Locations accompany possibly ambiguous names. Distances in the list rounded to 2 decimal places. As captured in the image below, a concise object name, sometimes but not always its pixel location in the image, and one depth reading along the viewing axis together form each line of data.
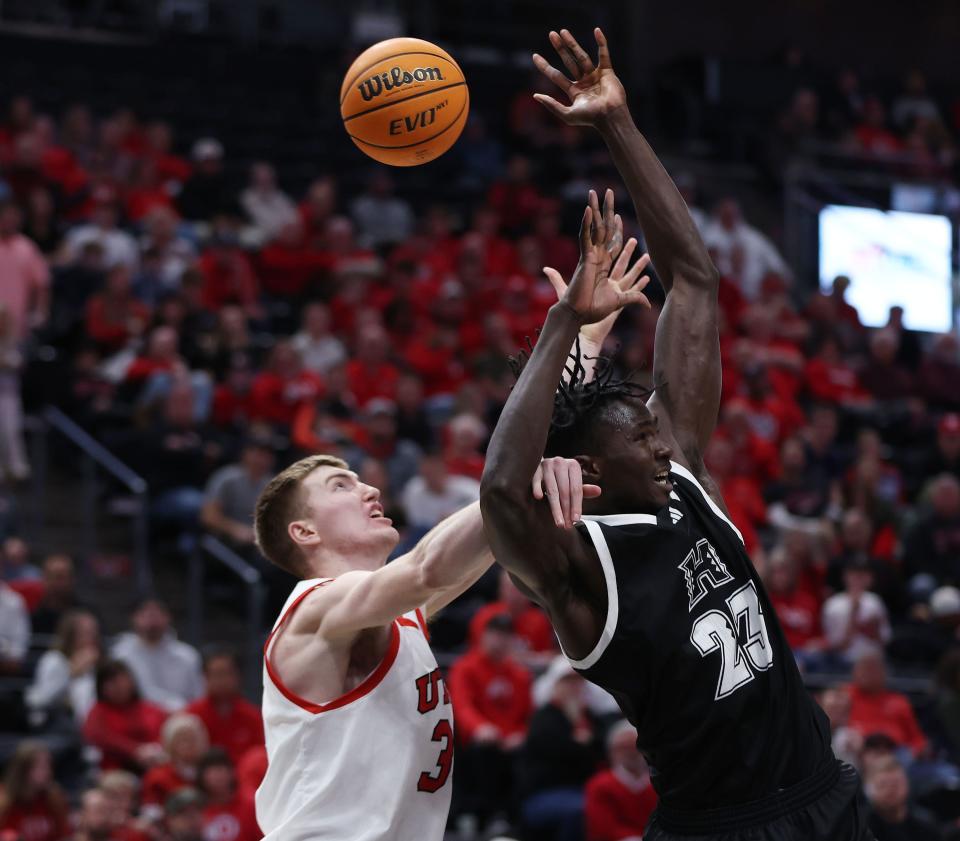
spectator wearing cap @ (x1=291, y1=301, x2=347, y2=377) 13.07
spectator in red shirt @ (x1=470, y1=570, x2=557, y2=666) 10.52
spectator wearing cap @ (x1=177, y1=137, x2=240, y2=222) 14.84
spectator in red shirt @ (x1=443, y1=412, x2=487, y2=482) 12.01
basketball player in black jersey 3.87
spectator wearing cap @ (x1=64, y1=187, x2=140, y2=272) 13.23
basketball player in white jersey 4.44
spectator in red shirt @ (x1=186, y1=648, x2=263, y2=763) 9.51
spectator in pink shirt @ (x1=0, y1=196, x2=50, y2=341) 11.98
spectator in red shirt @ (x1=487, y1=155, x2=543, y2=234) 16.64
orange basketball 5.39
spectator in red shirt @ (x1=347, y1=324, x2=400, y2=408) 12.91
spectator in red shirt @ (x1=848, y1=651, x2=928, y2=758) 10.48
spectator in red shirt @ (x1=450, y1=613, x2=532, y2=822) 9.59
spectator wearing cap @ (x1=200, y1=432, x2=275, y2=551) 11.02
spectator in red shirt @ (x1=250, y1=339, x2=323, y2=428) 12.38
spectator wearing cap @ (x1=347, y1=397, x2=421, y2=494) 11.89
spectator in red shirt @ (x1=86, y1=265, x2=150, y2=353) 12.34
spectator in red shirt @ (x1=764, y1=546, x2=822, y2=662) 11.62
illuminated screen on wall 18.67
